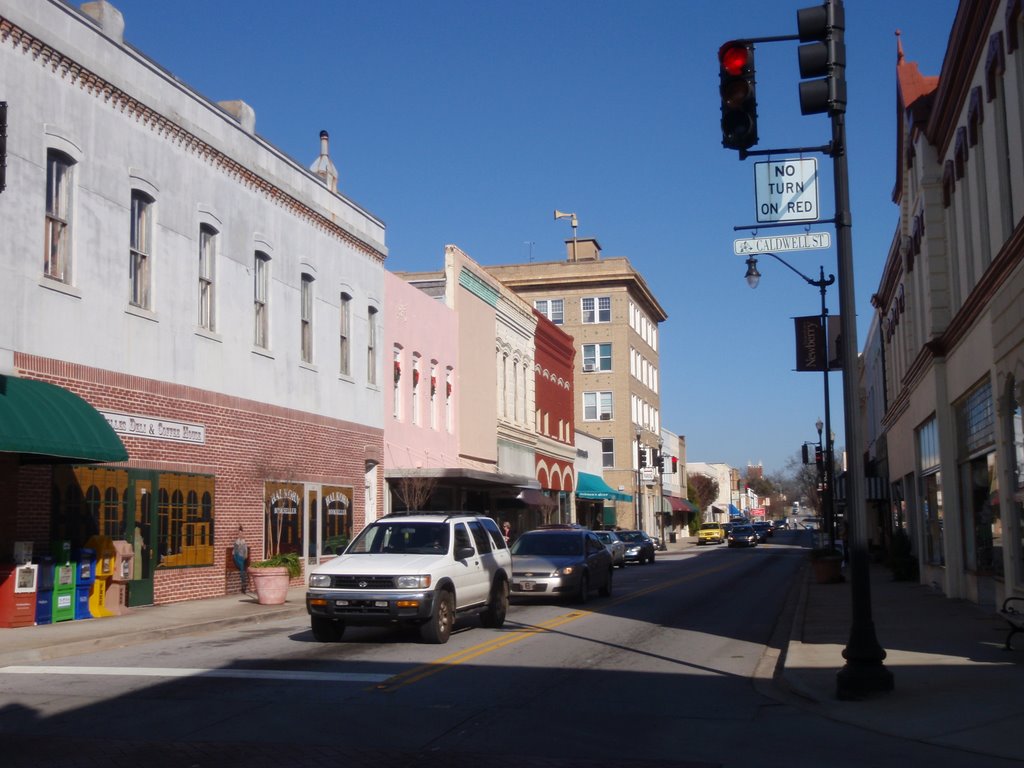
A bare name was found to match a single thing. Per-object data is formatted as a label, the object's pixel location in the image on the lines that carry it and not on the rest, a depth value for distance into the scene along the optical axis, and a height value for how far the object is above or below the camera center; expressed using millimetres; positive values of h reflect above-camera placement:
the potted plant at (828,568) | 29250 -1503
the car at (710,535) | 80812 -1677
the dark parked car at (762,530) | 78788 -1434
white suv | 15383 -876
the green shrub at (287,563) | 22797 -928
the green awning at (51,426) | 15867 +1397
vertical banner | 28953 +4159
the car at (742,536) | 70188 -1559
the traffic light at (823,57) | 11008 +4346
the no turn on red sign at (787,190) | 12078 +3378
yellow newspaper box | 19344 -873
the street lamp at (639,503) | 71362 +590
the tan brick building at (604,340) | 75312 +11430
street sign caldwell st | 12242 +2855
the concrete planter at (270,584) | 22141 -1288
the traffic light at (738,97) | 10305 +3728
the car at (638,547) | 46678 -1429
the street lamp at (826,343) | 22266 +4200
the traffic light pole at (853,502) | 10883 +67
